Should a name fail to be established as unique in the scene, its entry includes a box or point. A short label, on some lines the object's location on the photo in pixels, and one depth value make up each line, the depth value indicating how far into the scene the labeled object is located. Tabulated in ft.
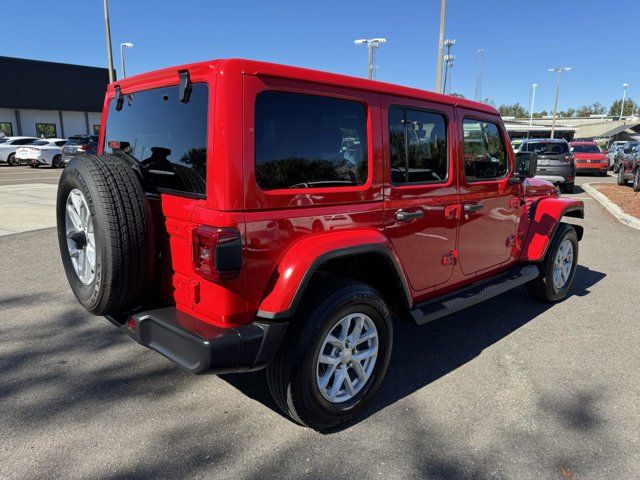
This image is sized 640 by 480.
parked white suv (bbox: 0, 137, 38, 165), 79.61
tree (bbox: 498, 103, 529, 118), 428.48
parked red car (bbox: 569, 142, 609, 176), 67.36
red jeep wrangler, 7.69
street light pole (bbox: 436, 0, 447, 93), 49.03
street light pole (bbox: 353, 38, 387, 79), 98.95
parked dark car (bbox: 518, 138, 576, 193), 46.06
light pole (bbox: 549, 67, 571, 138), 186.60
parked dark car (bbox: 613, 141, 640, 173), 72.36
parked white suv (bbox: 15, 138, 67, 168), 75.36
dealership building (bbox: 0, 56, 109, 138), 107.45
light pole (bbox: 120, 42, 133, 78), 116.38
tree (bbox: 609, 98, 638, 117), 386.32
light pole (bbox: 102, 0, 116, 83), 65.26
